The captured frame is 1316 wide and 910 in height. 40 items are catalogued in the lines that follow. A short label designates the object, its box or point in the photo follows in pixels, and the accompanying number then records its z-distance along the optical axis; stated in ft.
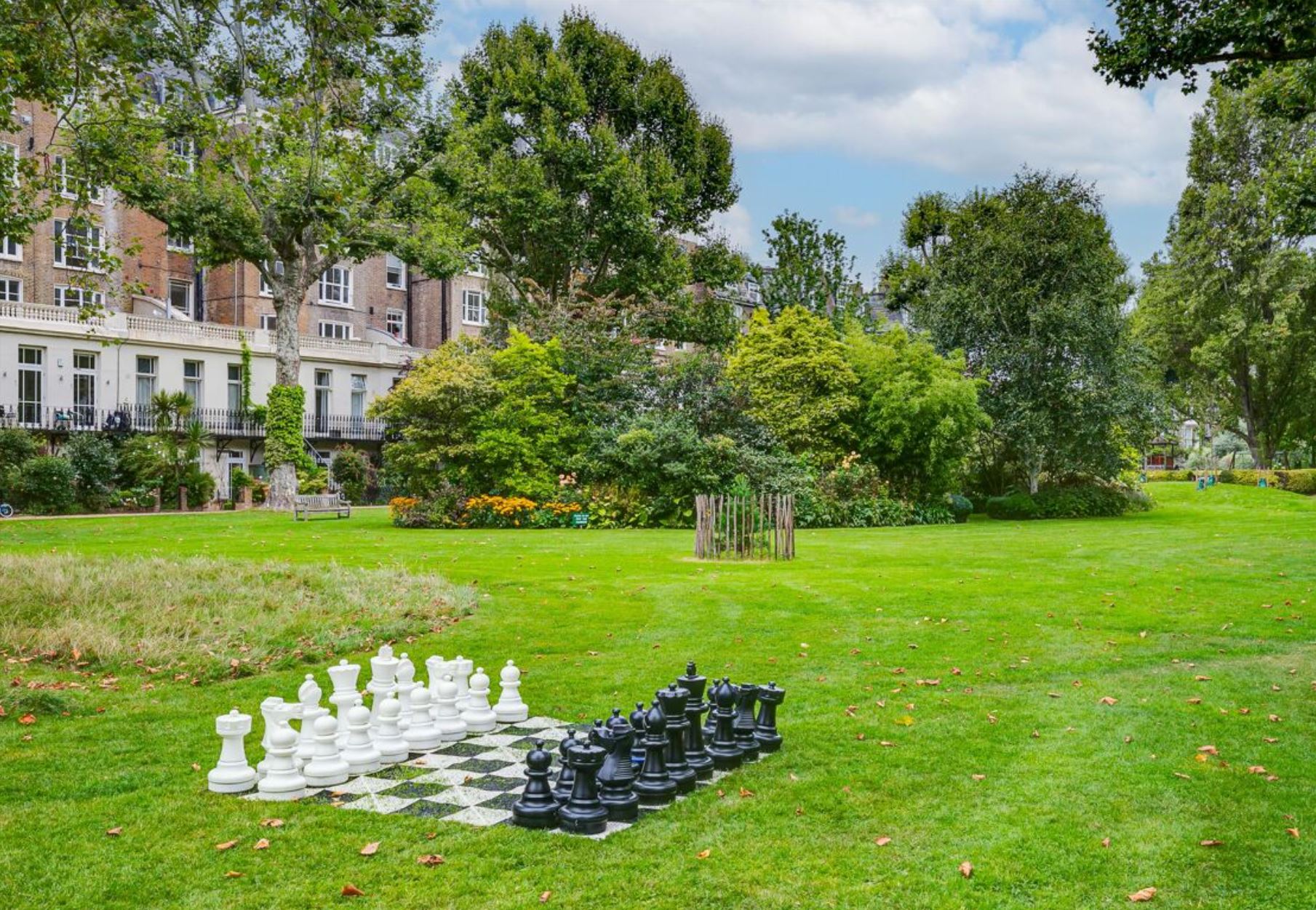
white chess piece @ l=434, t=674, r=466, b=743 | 21.44
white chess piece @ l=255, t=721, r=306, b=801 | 18.15
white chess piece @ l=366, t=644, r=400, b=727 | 21.93
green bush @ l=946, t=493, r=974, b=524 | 104.32
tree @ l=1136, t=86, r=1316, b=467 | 142.82
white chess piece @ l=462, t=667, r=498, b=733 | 22.24
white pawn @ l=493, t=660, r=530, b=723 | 23.24
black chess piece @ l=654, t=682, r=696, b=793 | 18.58
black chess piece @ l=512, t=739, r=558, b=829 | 16.62
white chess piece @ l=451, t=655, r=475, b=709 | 22.99
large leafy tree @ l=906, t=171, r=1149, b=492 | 104.47
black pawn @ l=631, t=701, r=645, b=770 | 18.79
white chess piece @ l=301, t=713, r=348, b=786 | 18.58
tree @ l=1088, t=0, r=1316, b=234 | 32.76
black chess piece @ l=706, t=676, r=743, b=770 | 20.17
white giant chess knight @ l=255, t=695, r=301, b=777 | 18.47
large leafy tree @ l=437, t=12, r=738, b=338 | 120.06
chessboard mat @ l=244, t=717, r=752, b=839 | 17.51
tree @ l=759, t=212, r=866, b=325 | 139.95
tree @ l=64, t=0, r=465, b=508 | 93.30
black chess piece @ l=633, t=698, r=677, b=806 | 17.84
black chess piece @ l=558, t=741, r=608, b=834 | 16.53
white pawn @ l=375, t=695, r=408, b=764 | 19.99
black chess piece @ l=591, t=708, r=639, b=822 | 17.11
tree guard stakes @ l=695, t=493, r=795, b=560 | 60.23
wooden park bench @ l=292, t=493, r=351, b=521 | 95.25
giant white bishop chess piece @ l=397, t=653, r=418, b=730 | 20.95
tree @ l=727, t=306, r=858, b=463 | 100.27
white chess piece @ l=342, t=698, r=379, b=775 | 19.29
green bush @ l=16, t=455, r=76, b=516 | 106.22
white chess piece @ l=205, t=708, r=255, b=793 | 18.34
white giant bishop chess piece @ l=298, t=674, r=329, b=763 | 18.72
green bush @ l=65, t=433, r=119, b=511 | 112.57
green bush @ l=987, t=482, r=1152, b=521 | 106.83
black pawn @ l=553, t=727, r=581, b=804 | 17.11
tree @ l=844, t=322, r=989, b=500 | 95.14
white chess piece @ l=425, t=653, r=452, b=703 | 22.79
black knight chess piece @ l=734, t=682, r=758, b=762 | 20.95
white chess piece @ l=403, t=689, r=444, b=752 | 20.71
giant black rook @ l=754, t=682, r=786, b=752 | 21.56
